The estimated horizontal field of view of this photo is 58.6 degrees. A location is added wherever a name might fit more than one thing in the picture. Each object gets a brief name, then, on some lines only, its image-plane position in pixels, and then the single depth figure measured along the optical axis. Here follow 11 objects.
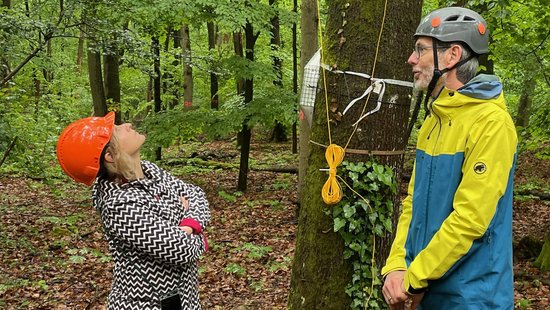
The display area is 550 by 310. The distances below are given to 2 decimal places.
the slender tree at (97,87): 13.28
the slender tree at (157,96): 14.54
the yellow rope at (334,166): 3.08
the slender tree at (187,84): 16.56
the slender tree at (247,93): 10.65
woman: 2.47
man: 1.93
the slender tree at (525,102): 14.03
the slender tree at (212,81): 18.67
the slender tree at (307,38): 7.68
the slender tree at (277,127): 16.84
